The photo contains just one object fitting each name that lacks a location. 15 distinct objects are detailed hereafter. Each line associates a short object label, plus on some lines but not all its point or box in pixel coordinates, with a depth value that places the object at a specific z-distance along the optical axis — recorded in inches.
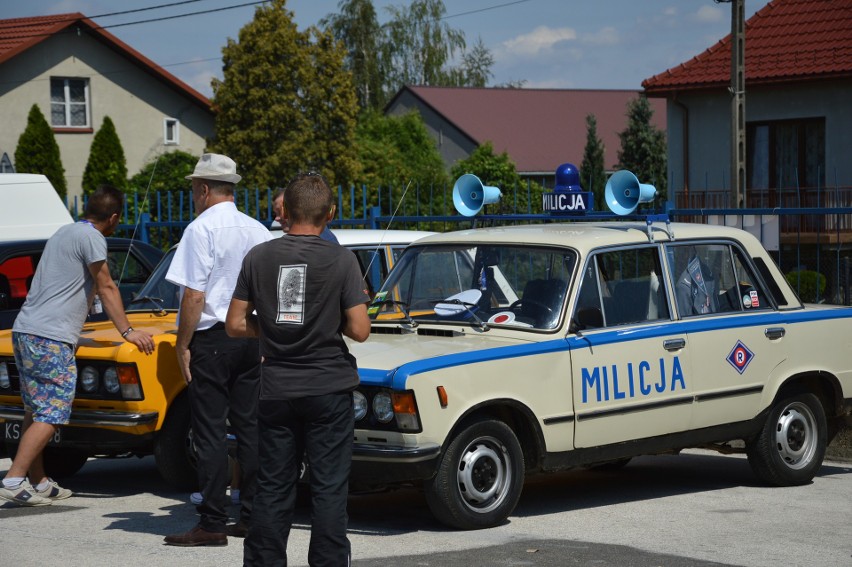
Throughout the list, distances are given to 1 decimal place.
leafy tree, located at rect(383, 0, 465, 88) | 2640.3
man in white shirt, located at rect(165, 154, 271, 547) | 271.7
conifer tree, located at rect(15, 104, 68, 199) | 1504.7
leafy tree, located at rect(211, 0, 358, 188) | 1595.7
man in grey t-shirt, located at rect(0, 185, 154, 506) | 318.3
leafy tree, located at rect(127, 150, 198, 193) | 1101.7
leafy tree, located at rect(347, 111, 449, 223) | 1765.5
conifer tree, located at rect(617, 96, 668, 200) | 1936.5
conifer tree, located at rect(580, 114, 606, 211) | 2027.6
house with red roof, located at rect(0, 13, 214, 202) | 1577.3
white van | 513.7
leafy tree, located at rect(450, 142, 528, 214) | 1802.4
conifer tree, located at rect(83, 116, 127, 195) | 1537.9
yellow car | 320.5
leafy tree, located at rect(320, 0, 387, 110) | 2546.8
